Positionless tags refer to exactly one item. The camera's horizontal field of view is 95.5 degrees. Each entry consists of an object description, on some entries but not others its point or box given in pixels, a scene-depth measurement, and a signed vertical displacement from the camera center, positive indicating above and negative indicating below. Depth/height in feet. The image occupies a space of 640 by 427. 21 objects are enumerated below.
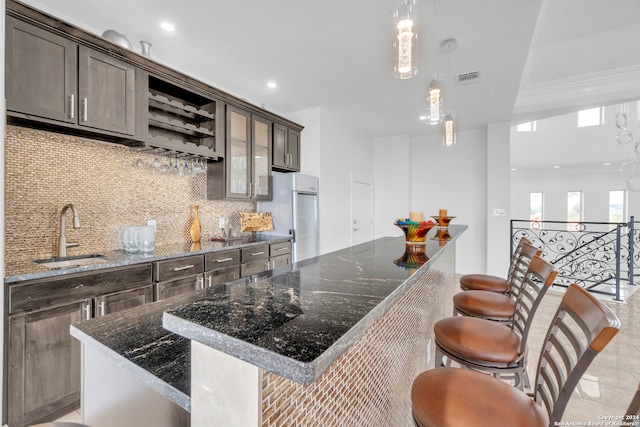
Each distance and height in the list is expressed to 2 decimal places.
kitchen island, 1.58 -0.86
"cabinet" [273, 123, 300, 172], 12.70 +2.89
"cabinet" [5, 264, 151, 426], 5.21 -2.42
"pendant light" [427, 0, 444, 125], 6.86 +2.74
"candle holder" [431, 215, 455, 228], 9.42 -0.29
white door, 17.13 +0.07
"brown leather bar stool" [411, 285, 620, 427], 2.60 -1.97
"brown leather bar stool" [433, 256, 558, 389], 4.26 -1.97
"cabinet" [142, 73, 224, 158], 8.50 +3.12
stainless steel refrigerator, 11.98 +0.10
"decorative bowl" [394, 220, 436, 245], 6.37 -0.39
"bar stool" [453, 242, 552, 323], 5.85 -1.91
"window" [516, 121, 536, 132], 30.91 +9.15
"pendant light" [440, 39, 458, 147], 8.59 +2.73
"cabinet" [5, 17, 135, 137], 5.79 +2.91
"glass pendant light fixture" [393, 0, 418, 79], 4.65 +2.79
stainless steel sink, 6.51 -1.15
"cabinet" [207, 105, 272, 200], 10.62 +1.96
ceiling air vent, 10.44 +4.97
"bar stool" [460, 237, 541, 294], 7.46 -1.88
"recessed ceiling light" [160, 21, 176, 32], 7.70 +5.01
